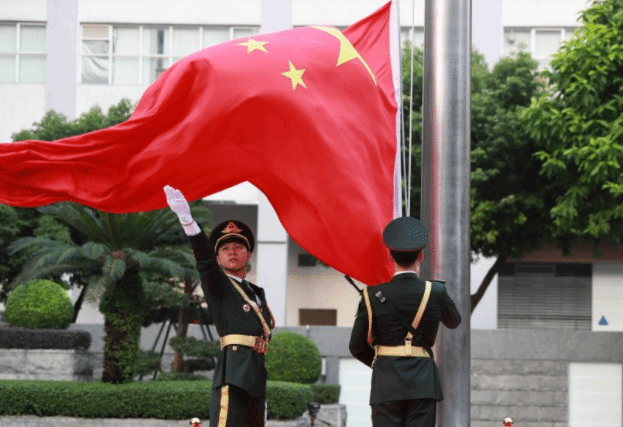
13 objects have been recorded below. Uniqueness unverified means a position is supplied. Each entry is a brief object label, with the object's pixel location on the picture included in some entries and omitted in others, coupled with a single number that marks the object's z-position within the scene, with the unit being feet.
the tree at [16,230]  86.05
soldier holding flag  23.45
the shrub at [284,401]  62.44
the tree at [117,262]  63.82
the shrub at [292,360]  72.54
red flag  26.76
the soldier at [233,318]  23.93
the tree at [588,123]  75.05
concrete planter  71.67
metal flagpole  29.14
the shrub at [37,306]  73.51
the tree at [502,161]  86.48
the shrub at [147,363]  75.97
